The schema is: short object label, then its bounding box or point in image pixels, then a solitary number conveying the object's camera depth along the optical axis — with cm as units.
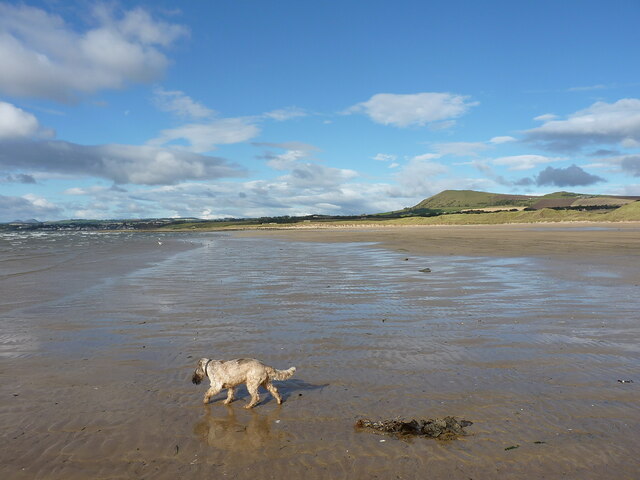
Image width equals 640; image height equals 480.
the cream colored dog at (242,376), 762
